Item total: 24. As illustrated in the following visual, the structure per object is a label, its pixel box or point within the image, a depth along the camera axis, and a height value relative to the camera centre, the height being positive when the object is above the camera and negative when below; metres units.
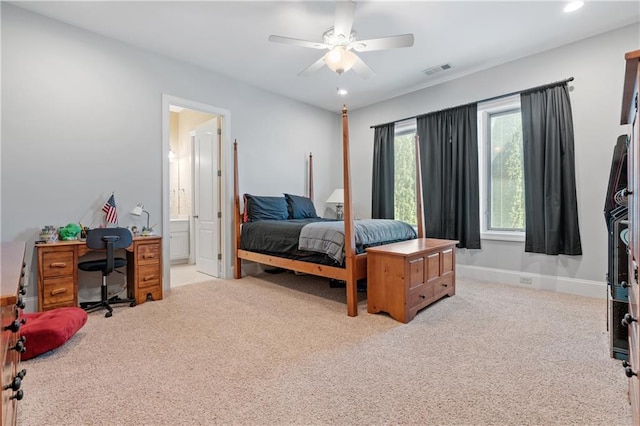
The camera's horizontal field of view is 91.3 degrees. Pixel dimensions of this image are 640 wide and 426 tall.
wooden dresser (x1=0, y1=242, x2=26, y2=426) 0.83 -0.38
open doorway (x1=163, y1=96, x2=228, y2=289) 3.98 +0.39
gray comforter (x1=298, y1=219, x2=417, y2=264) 3.01 -0.22
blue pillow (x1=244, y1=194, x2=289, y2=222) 4.41 +0.11
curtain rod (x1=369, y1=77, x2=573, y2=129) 3.45 +1.45
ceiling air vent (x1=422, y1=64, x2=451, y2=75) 4.05 +1.91
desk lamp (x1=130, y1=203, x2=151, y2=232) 3.47 +0.07
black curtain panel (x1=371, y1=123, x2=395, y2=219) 5.18 +0.70
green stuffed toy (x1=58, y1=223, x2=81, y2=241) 2.96 -0.13
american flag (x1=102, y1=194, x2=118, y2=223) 3.21 +0.08
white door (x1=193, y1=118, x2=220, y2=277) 4.51 +0.27
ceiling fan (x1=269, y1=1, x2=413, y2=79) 2.62 +1.51
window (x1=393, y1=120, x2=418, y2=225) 5.05 +0.65
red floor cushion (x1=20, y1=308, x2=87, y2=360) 2.03 -0.75
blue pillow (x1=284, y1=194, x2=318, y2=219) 4.81 +0.12
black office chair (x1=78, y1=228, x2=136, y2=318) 2.85 -0.28
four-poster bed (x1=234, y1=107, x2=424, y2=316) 2.81 -0.49
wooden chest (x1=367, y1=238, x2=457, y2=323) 2.67 -0.58
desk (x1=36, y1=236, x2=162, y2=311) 2.72 -0.50
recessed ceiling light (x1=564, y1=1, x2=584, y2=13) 2.77 +1.84
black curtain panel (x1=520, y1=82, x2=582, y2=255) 3.44 +0.45
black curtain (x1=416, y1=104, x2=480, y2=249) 4.18 +0.55
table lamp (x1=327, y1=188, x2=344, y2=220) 5.61 +0.26
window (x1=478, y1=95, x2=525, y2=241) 4.01 +0.56
